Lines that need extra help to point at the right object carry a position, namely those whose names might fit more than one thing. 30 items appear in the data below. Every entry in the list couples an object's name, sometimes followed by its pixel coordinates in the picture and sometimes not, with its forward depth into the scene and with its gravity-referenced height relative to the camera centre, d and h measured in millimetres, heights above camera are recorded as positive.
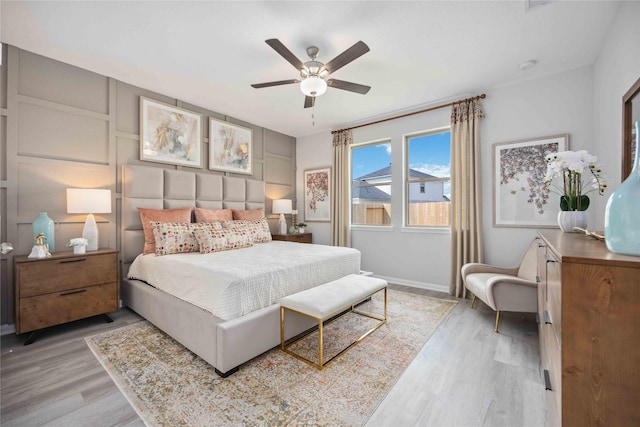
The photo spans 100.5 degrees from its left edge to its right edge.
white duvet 1987 -523
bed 1923 -671
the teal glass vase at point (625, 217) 942 -13
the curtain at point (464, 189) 3521 +343
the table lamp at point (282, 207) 5004 +155
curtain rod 3525 +1558
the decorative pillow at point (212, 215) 3672 +9
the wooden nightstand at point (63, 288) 2301 -673
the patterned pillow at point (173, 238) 2936 -253
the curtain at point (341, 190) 4805 +461
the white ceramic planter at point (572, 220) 1919 -45
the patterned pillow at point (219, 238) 3068 -277
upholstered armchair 2432 -727
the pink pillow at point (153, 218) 3105 -26
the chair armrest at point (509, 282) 2412 -626
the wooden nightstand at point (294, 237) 4740 -401
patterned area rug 1529 -1141
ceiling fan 2173 +1335
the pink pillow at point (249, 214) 4172 +22
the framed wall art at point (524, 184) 3121 +375
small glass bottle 2547 -114
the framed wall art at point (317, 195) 5165 +408
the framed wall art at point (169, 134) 3432 +1125
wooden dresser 844 -417
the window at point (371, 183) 4547 +559
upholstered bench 2012 -693
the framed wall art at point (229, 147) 4169 +1134
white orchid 1765 +298
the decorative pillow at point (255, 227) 3563 -163
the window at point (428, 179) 3980 +557
